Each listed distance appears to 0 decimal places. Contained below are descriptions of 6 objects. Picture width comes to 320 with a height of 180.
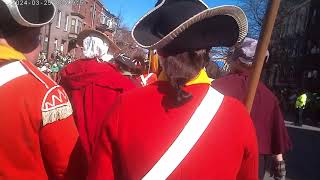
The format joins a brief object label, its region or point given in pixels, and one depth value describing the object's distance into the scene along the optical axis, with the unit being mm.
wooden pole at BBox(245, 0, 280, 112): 1267
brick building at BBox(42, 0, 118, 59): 25136
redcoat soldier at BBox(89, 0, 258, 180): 981
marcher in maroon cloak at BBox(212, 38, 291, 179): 1920
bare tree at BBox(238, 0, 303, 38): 22789
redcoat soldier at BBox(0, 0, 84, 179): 1004
